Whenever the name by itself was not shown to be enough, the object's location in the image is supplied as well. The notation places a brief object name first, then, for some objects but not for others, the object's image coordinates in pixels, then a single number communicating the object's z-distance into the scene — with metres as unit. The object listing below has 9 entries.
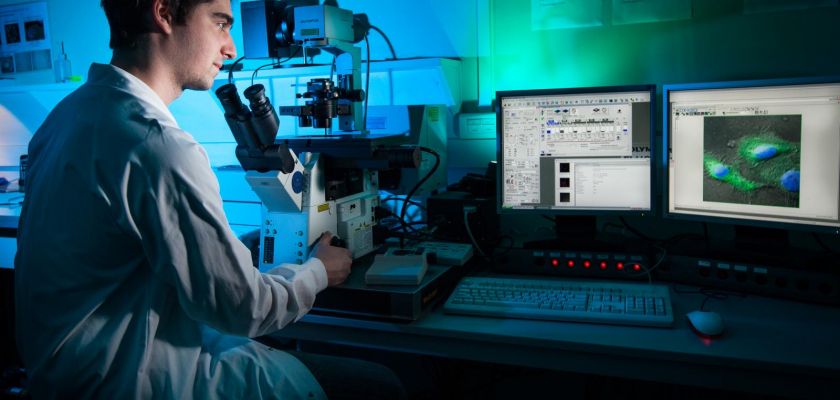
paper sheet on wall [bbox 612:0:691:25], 1.85
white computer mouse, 1.23
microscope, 1.42
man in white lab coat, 1.00
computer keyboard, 1.33
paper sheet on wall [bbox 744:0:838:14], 1.73
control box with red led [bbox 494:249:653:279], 1.58
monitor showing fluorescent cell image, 1.44
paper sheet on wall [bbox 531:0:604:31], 1.96
